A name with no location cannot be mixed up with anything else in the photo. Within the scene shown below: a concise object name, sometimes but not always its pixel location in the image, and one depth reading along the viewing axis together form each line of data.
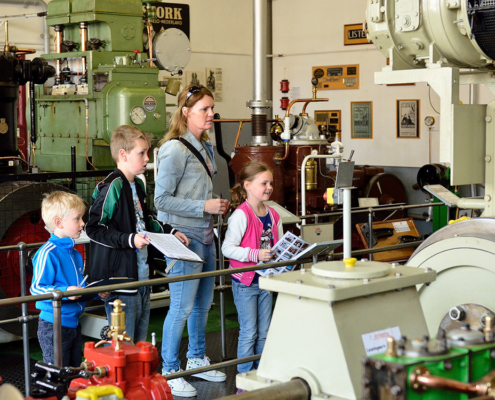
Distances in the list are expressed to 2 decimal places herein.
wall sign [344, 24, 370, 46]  9.11
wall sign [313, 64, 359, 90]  9.27
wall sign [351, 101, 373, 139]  9.20
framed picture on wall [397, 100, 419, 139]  8.69
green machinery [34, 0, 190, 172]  5.50
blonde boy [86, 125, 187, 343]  2.93
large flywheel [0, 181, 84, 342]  4.37
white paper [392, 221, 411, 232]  5.87
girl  3.28
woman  3.24
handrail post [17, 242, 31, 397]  2.54
